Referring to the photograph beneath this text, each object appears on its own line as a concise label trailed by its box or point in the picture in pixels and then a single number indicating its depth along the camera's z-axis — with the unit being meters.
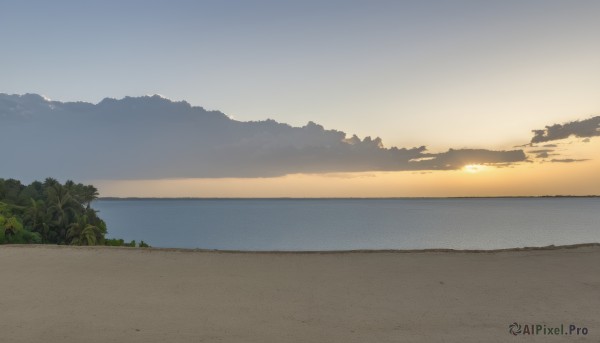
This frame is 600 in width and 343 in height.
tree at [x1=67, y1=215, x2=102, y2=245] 41.31
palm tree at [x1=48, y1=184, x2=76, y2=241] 43.62
